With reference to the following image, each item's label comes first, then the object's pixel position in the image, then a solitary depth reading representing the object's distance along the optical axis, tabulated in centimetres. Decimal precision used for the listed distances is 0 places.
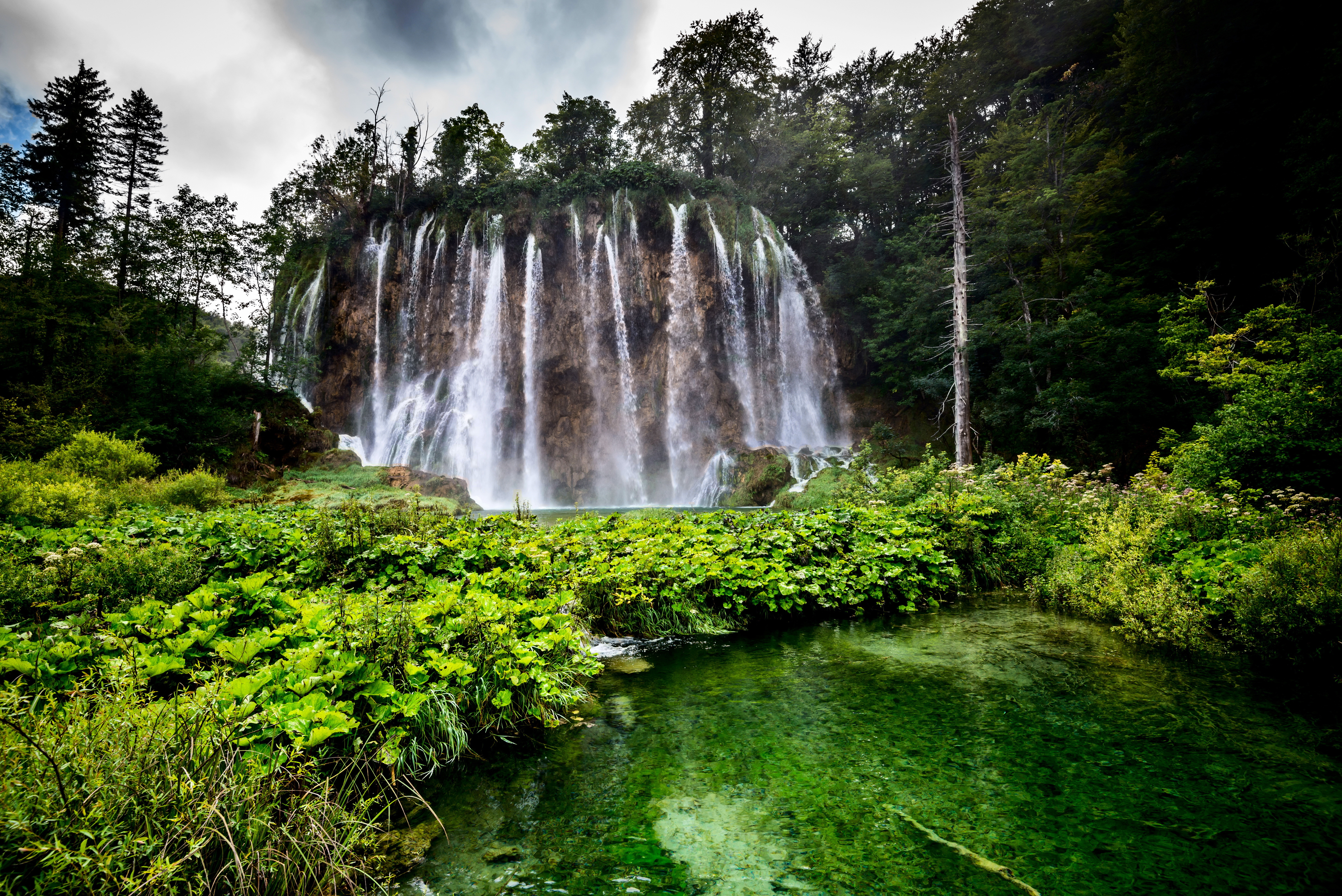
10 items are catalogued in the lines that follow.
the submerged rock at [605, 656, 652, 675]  446
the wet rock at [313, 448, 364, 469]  1848
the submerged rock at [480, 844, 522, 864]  218
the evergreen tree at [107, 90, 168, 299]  2495
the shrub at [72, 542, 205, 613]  354
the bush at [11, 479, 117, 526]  586
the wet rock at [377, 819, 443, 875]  209
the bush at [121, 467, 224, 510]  916
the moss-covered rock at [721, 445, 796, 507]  1830
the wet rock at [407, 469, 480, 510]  1714
